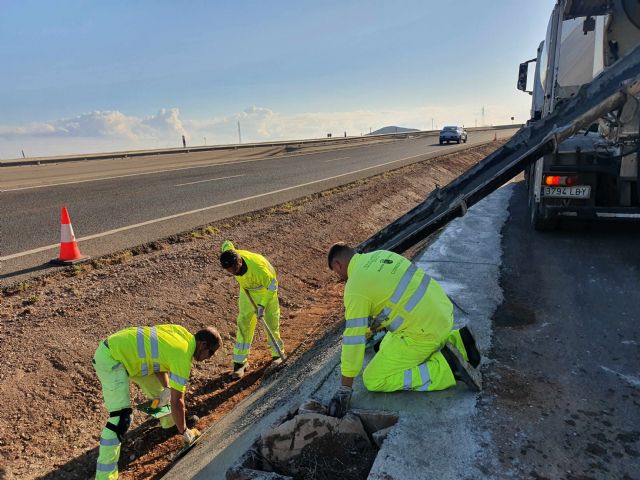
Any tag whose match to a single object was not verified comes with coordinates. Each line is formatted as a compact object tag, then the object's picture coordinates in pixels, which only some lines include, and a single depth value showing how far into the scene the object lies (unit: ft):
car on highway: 121.60
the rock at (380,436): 9.20
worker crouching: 12.05
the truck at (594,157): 21.50
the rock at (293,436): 9.55
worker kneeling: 10.22
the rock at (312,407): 10.12
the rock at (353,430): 9.64
